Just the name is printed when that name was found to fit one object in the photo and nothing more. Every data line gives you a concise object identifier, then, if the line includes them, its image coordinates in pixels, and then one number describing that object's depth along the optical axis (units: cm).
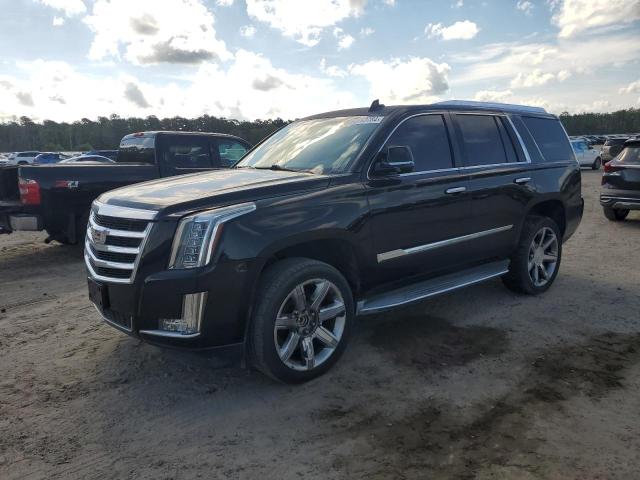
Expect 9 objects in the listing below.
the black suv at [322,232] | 328
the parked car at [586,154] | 2680
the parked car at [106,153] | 3454
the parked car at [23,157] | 3901
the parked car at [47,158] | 3519
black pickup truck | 727
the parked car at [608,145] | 2484
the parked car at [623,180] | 965
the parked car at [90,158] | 2609
